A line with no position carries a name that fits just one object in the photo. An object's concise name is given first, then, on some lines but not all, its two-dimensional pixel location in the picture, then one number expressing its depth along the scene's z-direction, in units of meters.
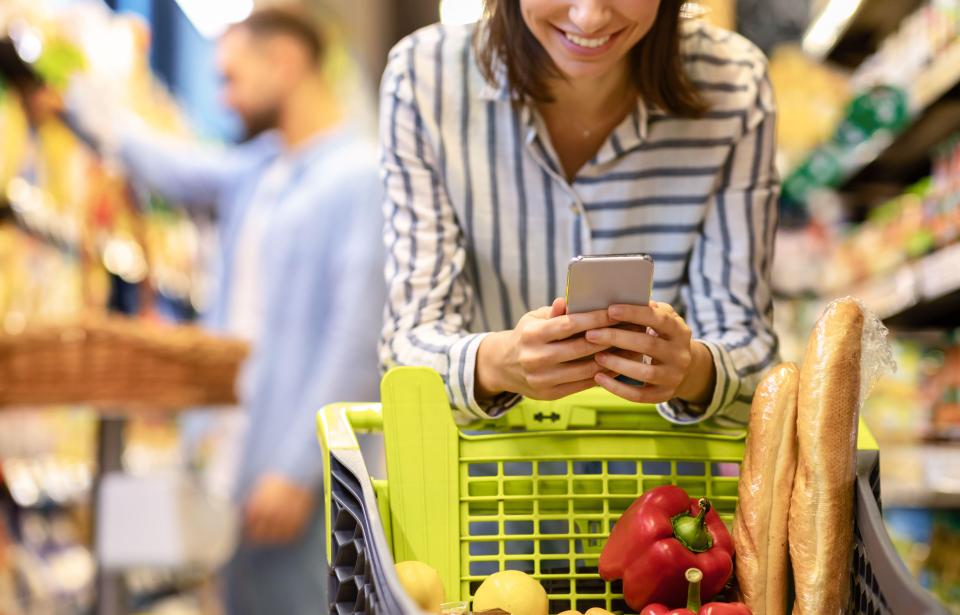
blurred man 3.58
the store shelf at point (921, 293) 3.01
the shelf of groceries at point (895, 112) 3.28
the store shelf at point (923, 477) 3.18
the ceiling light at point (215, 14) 5.34
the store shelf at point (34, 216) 3.05
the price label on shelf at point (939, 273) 2.93
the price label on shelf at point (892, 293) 3.28
